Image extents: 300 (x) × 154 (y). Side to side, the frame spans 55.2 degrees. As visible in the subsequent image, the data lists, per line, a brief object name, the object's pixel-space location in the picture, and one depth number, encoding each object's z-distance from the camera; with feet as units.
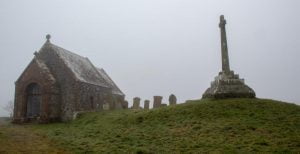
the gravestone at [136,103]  94.40
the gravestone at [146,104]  91.65
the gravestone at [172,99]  91.61
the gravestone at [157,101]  89.31
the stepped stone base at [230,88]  73.87
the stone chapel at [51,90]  85.30
